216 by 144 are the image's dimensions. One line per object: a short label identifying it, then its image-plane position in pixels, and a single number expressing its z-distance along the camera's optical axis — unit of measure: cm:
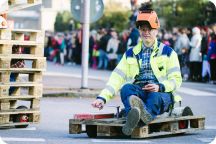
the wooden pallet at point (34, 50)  1337
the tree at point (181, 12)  5258
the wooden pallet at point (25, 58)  1308
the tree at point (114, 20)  8225
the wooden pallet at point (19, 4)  1351
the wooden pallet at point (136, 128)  1158
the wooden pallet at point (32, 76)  1352
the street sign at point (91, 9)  2108
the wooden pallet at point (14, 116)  1315
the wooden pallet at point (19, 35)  1312
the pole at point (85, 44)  2108
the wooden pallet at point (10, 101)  1320
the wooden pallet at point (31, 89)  1345
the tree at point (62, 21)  10788
